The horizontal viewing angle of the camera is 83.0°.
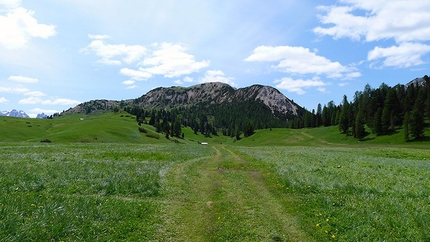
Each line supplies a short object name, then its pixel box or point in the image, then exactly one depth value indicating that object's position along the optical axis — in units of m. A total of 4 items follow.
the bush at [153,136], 129.75
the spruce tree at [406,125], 93.63
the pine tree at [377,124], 107.50
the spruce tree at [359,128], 109.50
